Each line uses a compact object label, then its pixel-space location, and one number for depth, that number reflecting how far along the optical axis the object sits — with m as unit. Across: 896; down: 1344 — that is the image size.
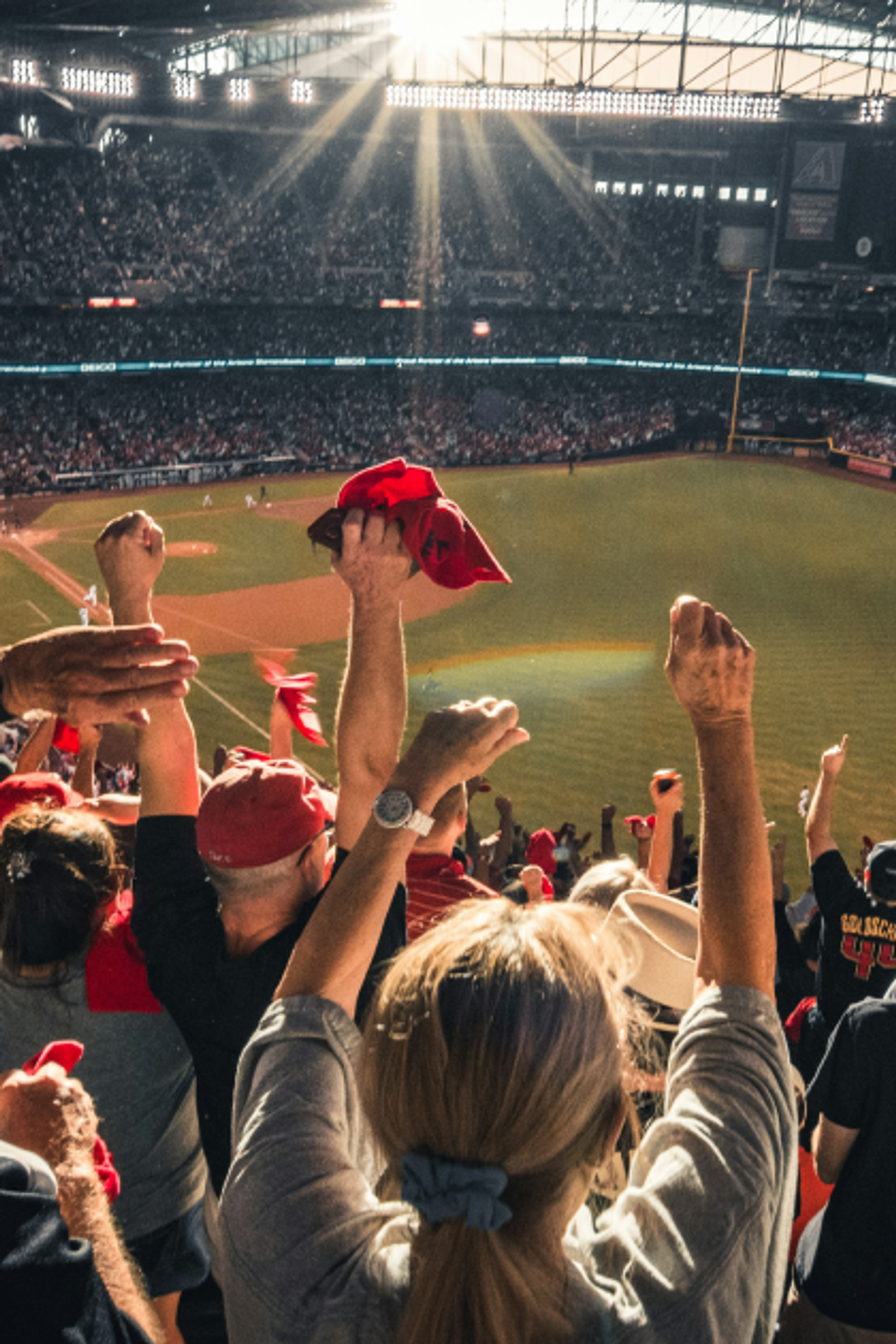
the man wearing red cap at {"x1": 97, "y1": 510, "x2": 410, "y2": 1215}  2.74
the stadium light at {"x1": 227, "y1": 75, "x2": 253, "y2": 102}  49.19
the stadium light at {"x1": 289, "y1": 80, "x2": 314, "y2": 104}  50.16
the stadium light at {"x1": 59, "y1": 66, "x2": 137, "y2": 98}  44.06
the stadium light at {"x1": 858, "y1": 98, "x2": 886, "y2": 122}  45.94
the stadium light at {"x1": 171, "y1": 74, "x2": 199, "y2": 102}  47.97
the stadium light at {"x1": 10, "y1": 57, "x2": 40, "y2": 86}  41.81
